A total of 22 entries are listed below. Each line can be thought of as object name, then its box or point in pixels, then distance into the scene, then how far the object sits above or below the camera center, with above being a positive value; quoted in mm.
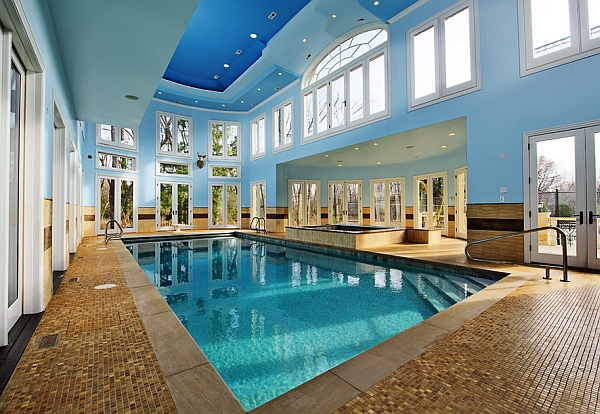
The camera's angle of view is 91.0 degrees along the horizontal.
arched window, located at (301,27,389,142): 7637 +3636
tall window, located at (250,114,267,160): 12641 +3216
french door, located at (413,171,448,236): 10422 +262
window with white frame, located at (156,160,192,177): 12278 +1866
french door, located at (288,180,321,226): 12258 +313
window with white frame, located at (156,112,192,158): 12242 +3298
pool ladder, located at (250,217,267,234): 11859 -621
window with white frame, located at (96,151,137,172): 10523 +1914
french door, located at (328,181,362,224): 13141 +380
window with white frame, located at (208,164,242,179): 13391 +1865
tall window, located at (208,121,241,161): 13430 +3308
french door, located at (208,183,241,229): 13414 +288
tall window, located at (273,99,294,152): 10906 +3228
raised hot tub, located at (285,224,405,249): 7117 -711
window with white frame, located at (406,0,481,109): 5715 +3202
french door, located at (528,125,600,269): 4418 +222
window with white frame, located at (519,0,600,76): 4430 +2787
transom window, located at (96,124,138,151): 10492 +2831
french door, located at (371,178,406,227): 11961 +292
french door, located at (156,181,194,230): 12203 +338
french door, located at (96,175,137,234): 10562 +399
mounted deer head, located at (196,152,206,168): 12897 +2224
